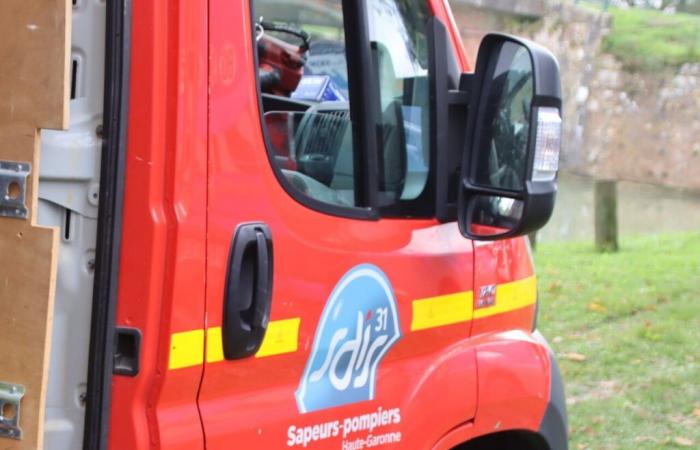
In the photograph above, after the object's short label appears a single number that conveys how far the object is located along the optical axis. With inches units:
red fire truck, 160.9
